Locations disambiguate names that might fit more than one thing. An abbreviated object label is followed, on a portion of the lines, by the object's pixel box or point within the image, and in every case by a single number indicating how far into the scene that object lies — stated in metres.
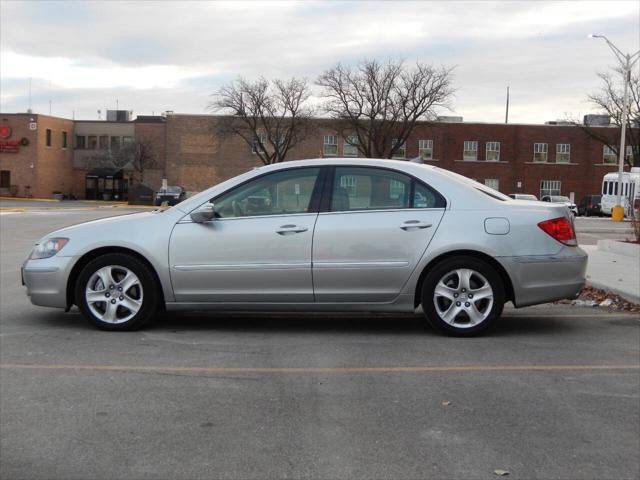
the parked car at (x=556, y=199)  50.68
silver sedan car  6.74
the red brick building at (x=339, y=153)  65.94
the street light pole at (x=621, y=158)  37.44
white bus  47.75
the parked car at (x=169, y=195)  52.25
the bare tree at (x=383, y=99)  53.00
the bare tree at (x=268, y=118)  59.41
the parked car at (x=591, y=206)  52.84
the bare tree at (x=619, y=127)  57.00
